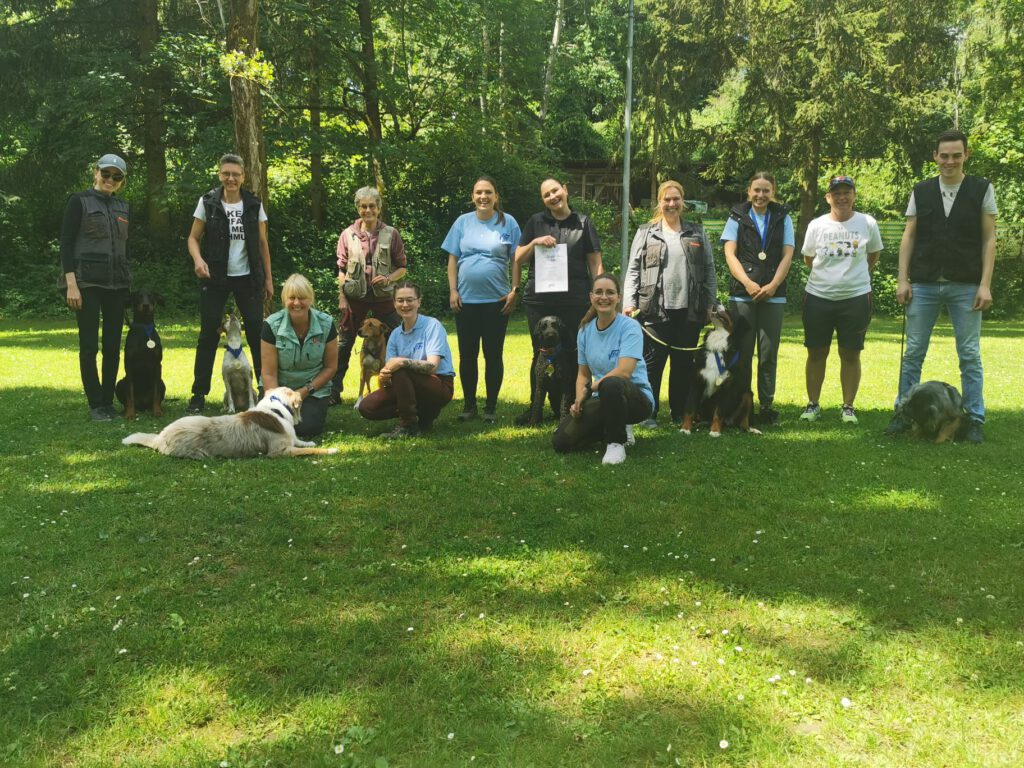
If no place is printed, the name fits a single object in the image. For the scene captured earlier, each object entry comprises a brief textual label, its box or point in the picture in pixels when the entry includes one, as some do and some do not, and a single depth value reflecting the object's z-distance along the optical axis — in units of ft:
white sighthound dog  20.62
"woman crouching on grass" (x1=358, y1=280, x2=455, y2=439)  19.25
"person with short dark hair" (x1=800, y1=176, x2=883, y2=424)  20.38
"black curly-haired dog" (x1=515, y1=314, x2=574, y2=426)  19.97
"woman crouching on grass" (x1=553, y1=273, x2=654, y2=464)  17.25
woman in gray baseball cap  20.07
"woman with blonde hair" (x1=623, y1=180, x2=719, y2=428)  19.98
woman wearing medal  20.54
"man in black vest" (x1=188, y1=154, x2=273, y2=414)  20.63
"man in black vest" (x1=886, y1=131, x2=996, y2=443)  18.63
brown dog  21.85
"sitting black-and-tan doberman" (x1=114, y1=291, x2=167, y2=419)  20.98
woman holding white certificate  20.35
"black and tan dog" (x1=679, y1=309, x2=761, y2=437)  19.58
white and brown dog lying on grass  17.35
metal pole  61.95
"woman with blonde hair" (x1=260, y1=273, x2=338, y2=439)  19.17
